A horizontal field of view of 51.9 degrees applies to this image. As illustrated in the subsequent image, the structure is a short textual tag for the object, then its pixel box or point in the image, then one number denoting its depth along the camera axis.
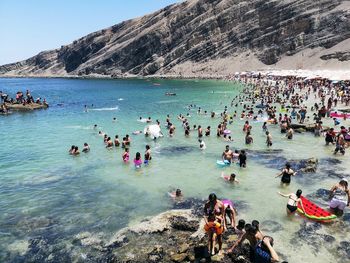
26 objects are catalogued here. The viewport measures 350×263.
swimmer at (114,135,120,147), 27.83
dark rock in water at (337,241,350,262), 11.63
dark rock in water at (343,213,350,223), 13.99
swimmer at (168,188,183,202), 16.73
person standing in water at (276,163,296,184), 18.12
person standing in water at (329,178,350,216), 14.40
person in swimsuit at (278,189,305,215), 14.49
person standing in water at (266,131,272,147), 26.64
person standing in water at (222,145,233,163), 22.02
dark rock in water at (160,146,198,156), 26.09
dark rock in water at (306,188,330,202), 16.33
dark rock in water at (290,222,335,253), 12.31
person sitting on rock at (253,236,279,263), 9.49
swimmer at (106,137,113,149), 27.78
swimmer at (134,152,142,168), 21.99
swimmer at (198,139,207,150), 26.61
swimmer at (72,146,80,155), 25.97
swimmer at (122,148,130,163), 23.50
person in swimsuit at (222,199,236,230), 13.37
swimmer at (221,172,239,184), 18.57
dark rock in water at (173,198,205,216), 15.35
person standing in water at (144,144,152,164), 22.66
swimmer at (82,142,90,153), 26.78
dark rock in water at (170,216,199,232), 13.44
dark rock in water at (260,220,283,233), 13.41
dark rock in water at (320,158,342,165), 21.77
